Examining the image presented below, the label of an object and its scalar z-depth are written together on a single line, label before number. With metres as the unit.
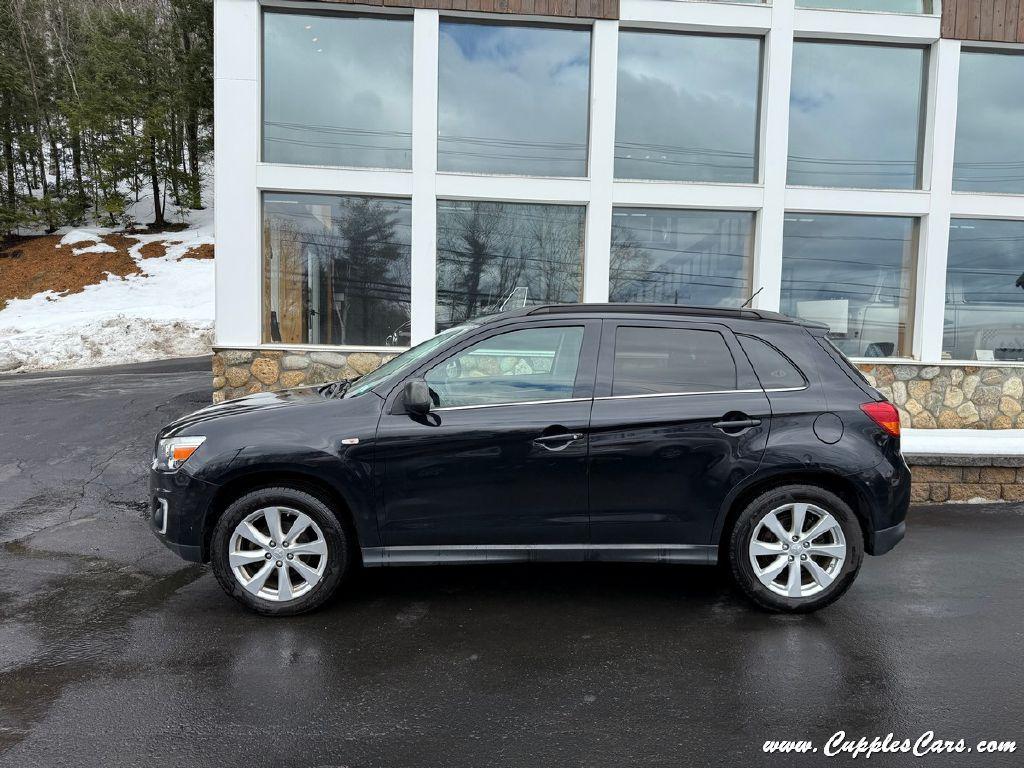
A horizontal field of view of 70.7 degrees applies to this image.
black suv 4.09
